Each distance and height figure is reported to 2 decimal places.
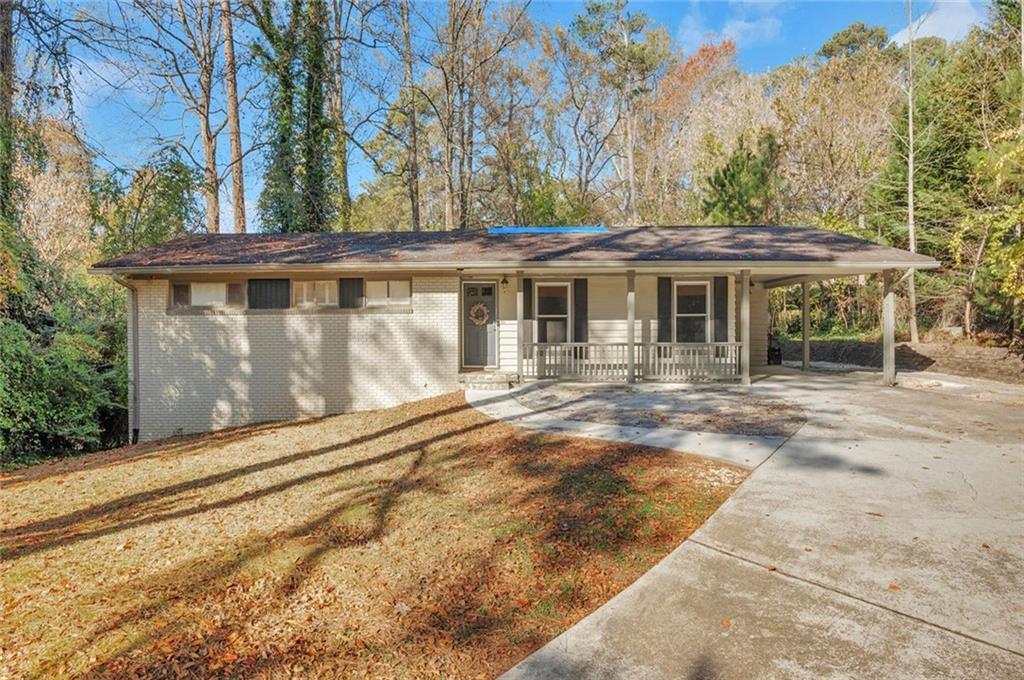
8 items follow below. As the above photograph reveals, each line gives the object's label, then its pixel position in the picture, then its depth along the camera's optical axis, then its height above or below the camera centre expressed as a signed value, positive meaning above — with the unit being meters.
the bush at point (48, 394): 8.46 -1.00
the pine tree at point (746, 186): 17.31 +5.01
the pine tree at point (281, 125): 16.86 +6.96
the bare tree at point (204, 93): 16.89 +8.13
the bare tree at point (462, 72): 20.34 +10.76
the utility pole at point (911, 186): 15.80 +4.63
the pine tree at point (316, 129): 17.03 +6.96
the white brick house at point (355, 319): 10.12 +0.33
